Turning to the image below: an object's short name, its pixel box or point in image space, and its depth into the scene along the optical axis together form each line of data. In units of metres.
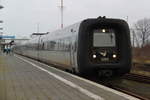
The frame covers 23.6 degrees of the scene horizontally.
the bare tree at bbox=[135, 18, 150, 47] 79.75
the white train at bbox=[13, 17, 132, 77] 15.47
